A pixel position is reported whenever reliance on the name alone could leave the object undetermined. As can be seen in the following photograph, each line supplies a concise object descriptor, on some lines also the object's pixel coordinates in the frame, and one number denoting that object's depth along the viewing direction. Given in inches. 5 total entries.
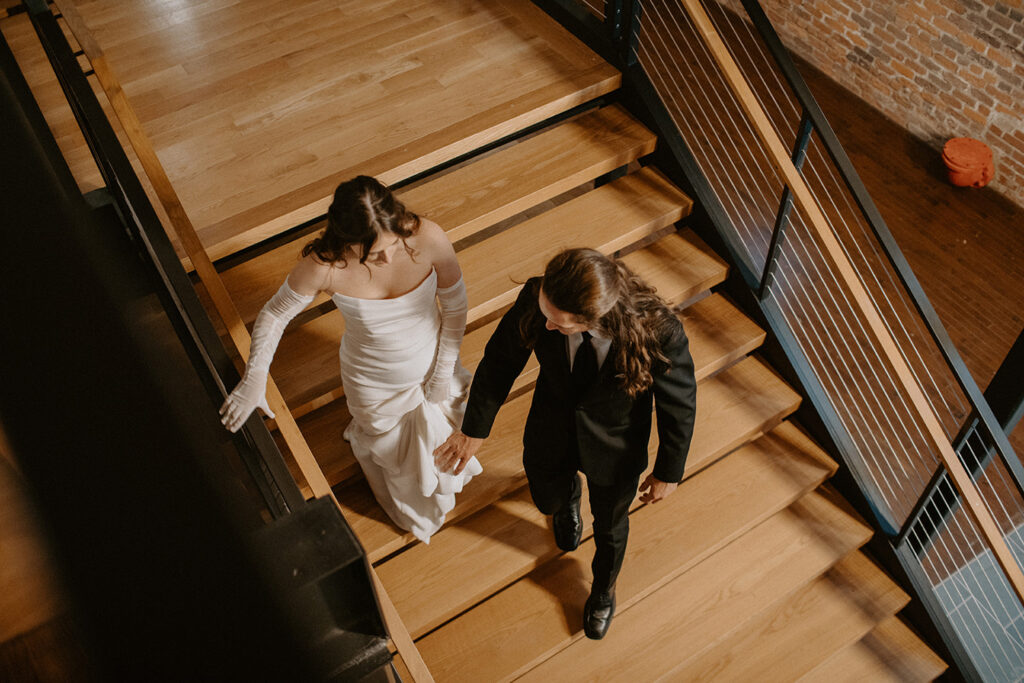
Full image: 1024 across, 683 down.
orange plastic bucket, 212.5
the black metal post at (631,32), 120.8
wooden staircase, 107.4
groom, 71.7
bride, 77.4
